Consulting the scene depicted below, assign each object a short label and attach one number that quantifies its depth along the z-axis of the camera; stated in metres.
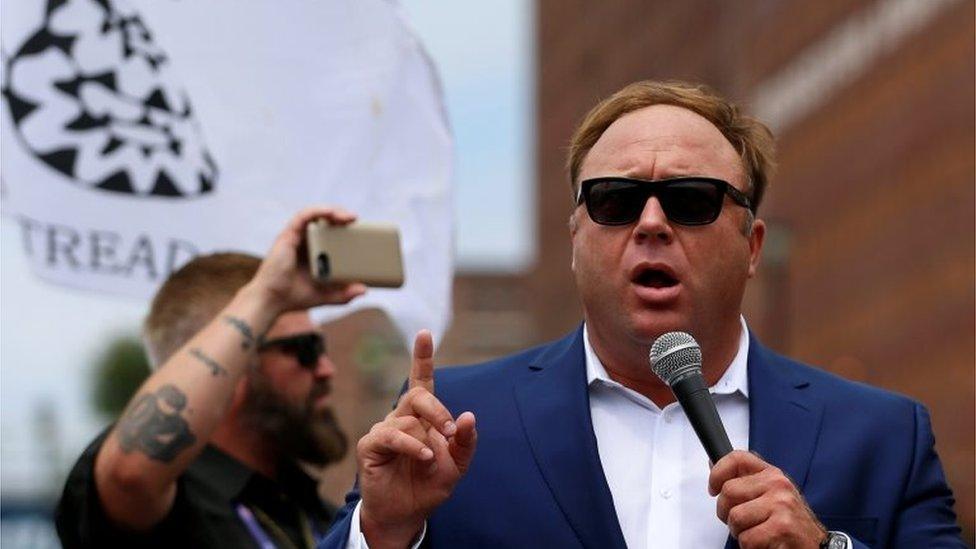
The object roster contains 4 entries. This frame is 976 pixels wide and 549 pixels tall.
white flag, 6.43
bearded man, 5.48
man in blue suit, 4.10
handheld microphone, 3.77
